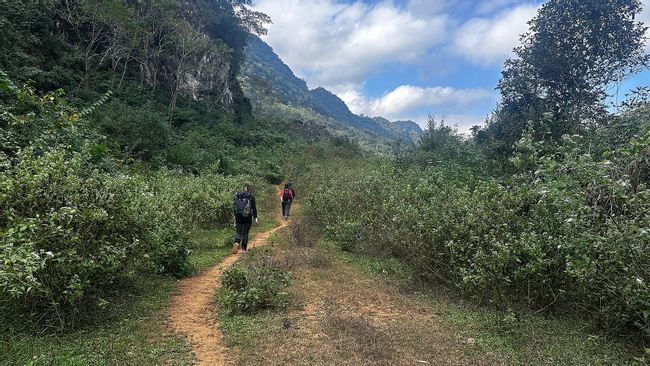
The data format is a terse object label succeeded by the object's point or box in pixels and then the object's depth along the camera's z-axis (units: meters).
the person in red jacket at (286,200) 13.17
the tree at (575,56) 16.84
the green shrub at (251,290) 4.87
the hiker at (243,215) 8.21
